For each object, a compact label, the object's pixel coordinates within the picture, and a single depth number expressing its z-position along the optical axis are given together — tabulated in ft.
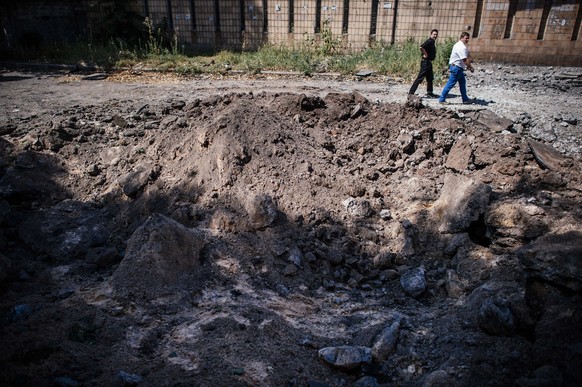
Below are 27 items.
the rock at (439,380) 8.13
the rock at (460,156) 16.98
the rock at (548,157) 16.08
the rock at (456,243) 13.33
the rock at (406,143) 17.93
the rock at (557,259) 8.84
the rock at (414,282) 12.01
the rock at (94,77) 34.29
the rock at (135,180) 16.10
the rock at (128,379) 8.08
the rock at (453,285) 11.75
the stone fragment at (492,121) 19.56
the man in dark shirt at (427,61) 26.05
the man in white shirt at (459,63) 24.76
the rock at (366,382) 8.66
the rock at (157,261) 11.10
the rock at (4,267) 11.15
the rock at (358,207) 15.05
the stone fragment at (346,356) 9.03
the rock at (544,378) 7.39
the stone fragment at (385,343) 9.43
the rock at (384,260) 13.24
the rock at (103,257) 12.80
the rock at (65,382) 7.91
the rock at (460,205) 13.65
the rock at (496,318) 9.16
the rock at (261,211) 13.71
